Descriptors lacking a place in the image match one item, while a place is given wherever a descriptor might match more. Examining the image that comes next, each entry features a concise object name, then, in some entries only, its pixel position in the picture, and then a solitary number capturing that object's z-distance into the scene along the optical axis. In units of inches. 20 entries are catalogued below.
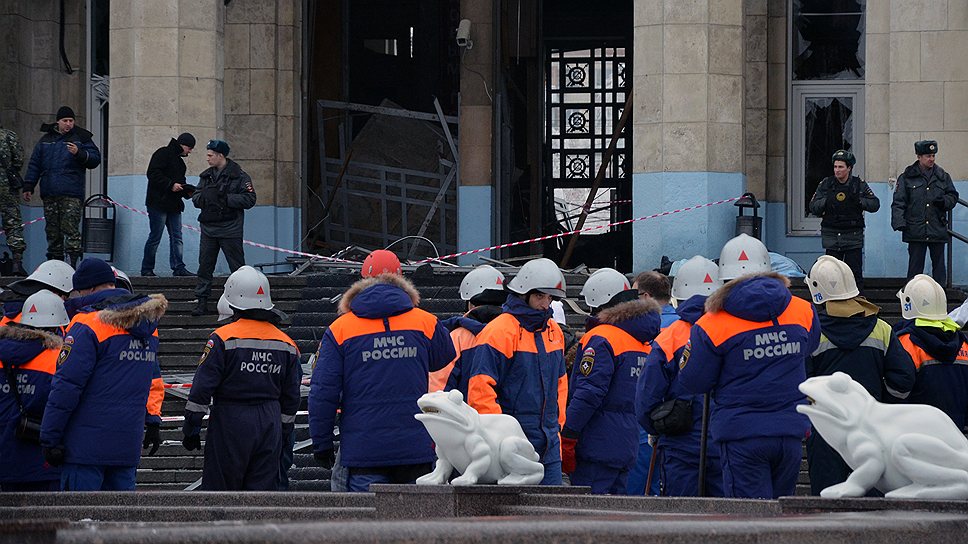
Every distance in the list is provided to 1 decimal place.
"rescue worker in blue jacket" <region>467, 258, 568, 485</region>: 749.9
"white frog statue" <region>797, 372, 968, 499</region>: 511.8
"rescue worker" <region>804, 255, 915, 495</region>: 720.3
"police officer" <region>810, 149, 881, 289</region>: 1328.7
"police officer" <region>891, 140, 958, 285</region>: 1310.3
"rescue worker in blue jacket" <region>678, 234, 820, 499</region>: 673.6
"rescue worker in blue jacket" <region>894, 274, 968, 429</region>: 765.3
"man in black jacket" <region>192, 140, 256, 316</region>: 1376.7
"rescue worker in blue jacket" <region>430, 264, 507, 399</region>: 788.3
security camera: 1813.5
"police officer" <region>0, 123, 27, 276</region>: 1507.1
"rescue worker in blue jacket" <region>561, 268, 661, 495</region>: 777.6
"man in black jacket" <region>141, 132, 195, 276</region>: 1487.5
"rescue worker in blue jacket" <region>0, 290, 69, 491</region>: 789.9
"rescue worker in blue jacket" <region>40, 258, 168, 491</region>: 761.0
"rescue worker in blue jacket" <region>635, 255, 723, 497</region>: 725.3
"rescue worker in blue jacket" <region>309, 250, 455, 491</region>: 748.0
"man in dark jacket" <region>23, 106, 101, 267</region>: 1482.5
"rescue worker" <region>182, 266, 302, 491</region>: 778.2
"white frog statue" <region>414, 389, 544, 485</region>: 587.2
